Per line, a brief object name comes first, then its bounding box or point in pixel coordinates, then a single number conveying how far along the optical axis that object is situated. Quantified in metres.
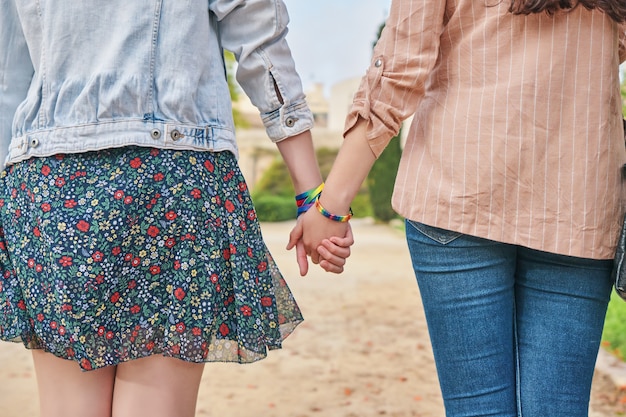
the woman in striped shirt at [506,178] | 1.36
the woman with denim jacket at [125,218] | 1.36
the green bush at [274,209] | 17.48
